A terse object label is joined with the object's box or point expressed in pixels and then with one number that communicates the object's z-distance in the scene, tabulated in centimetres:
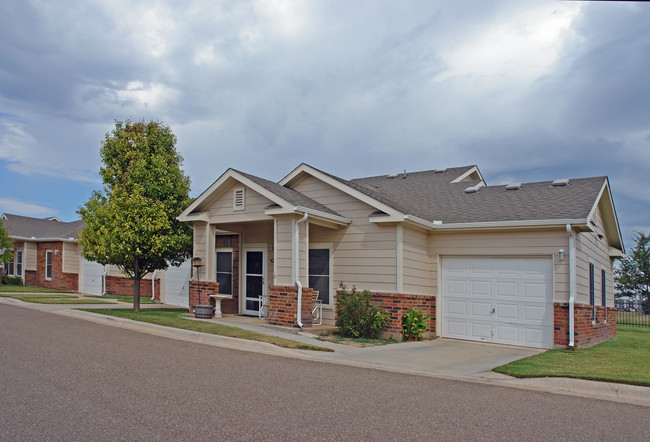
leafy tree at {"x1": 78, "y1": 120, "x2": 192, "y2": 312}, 1564
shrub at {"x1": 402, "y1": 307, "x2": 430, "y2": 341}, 1288
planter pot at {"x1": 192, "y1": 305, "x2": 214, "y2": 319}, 1452
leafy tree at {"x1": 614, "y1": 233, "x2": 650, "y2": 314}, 3203
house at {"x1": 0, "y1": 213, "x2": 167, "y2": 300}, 2698
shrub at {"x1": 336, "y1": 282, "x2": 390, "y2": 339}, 1284
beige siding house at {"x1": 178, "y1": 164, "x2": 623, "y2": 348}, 1273
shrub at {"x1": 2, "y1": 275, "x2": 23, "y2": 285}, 3083
